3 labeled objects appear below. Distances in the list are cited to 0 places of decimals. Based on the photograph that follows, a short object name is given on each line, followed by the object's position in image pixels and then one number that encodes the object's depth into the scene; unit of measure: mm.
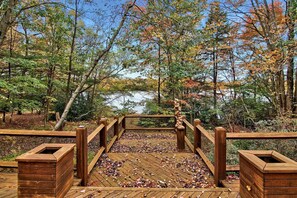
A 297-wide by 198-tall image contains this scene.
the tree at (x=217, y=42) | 9633
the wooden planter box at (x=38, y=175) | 1940
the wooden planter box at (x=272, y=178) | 1693
